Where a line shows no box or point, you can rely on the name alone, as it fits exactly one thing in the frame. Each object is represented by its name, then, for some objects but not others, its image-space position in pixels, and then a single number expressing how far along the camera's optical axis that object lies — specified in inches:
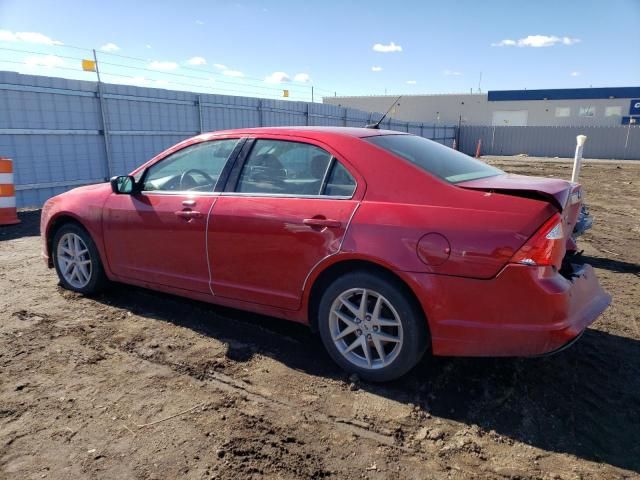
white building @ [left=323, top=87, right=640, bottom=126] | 1829.5
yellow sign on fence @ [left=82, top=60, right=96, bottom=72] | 417.4
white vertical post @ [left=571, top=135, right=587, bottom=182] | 248.1
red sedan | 106.9
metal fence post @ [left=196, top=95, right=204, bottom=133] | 523.3
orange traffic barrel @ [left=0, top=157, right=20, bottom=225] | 317.1
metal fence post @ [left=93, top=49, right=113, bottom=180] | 421.7
